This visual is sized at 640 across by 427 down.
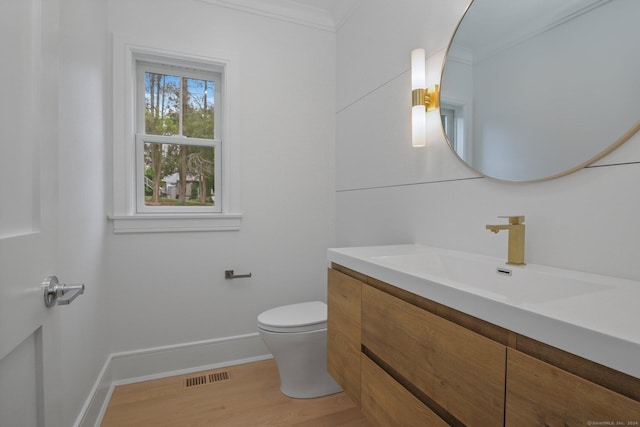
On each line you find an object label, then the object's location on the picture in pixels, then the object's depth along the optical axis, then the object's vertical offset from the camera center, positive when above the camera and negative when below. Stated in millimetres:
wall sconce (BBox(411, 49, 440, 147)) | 1439 +511
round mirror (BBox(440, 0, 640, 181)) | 845 +406
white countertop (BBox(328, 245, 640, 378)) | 467 -187
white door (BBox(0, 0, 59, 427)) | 545 -4
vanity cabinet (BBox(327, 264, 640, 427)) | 487 -337
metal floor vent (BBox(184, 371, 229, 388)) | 1922 -1062
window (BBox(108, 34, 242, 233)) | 1907 +432
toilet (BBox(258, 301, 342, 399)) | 1689 -766
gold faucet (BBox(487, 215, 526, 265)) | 1007 -84
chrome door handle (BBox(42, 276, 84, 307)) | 677 -186
